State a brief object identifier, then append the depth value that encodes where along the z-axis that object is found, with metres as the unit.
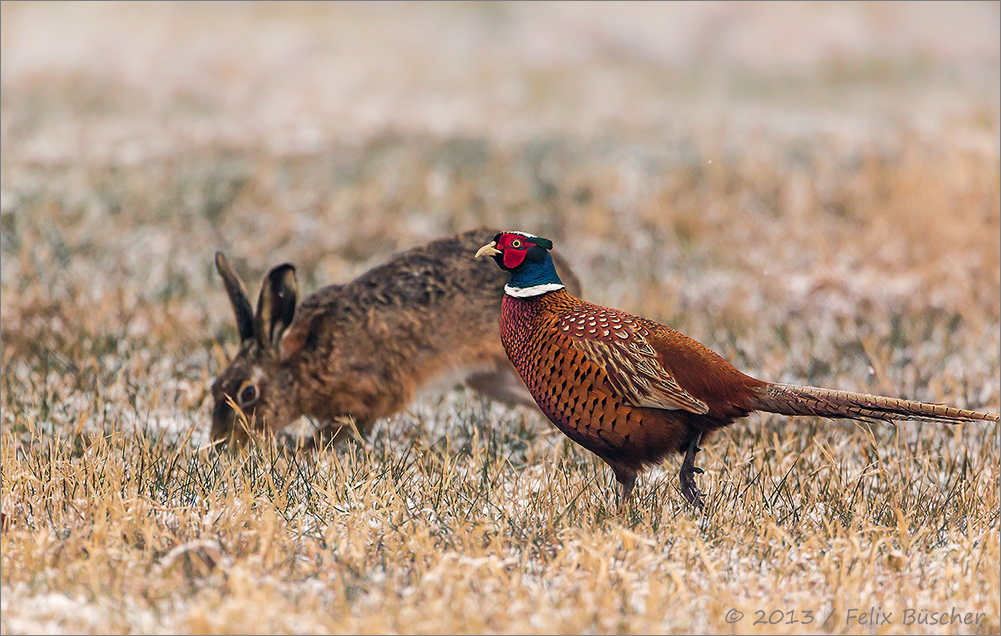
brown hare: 11.39
